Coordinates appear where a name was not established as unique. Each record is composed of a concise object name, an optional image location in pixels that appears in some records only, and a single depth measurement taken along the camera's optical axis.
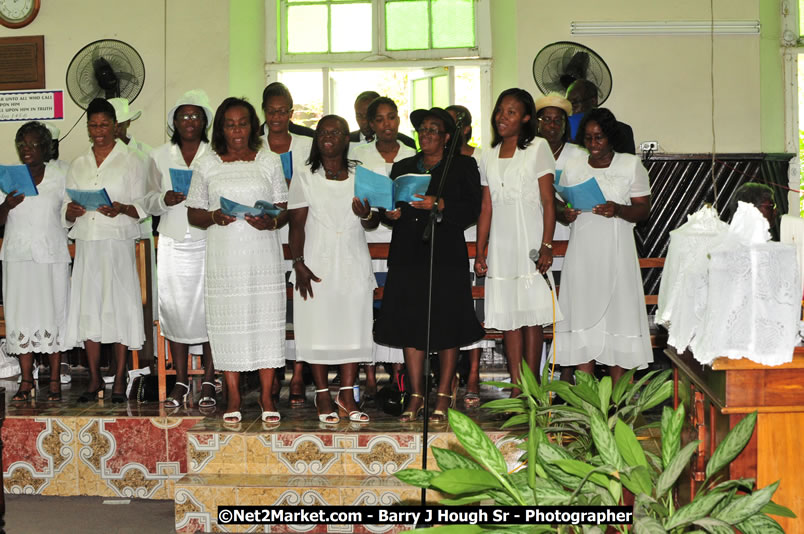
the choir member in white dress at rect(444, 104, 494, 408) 5.34
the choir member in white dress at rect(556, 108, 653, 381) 4.92
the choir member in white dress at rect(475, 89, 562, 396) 4.77
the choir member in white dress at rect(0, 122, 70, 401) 5.65
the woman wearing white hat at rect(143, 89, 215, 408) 5.36
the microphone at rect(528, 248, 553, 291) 4.71
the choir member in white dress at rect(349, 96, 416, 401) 5.09
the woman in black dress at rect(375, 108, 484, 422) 4.75
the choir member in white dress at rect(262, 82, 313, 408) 5.32
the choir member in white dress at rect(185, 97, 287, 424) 4.85
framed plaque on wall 8.76
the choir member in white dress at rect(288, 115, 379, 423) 4.94
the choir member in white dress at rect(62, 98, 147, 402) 5.46
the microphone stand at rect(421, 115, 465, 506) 3.00
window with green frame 8.59
